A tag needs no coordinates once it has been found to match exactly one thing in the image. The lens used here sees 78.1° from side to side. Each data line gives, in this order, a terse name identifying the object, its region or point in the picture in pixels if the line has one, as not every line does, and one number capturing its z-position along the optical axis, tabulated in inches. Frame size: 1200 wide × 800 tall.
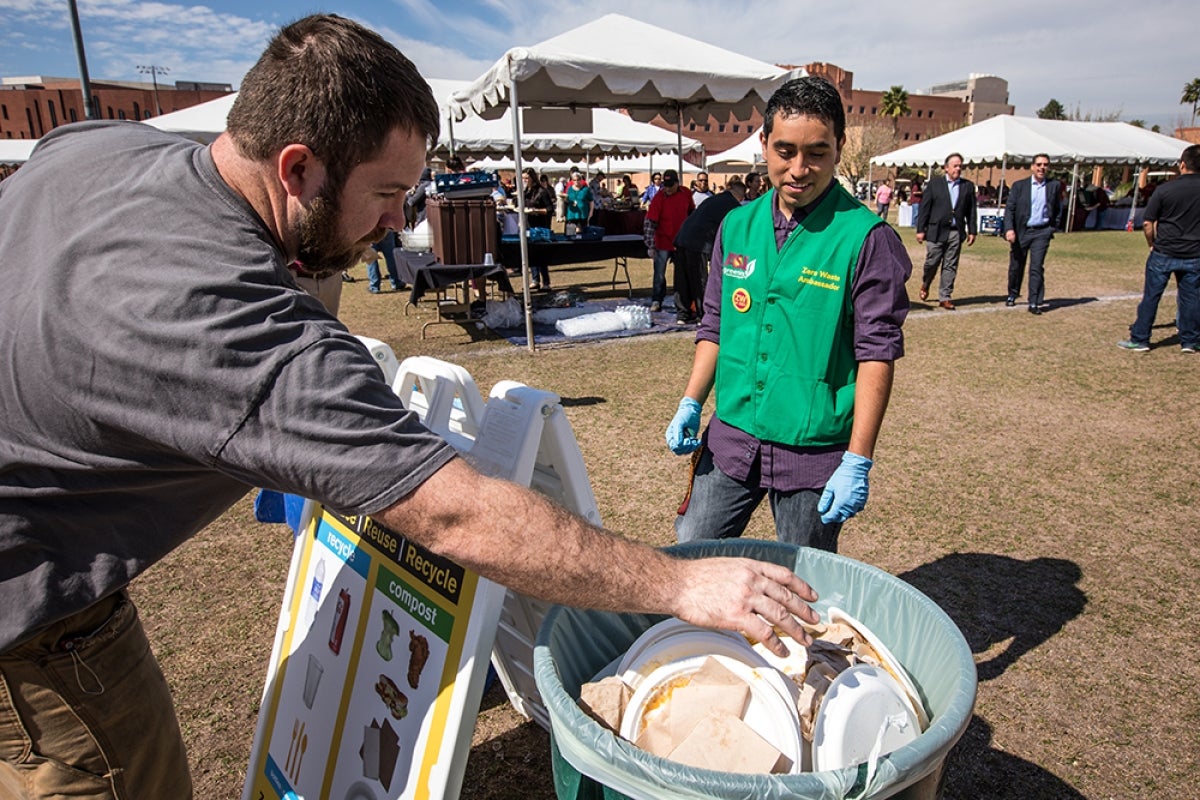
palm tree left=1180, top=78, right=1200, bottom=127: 2587.4
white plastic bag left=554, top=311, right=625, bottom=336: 350.6
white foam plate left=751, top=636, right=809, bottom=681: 55.1
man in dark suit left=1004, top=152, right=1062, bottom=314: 373.0
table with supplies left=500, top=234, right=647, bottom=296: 405.7
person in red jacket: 414.6
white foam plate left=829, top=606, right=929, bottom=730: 53.4
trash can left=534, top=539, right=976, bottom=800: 40.8
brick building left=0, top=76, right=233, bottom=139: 2755.9
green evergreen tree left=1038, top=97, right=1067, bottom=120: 3431.4
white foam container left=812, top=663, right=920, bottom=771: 47.8
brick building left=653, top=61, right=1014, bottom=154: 3383.4
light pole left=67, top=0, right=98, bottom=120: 393.7
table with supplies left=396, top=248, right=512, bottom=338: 331.9
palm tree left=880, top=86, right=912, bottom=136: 2930.6
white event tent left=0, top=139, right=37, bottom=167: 1126.2
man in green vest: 80.2
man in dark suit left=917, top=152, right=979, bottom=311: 388.2
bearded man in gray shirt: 39.5
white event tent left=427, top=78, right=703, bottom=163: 603.2
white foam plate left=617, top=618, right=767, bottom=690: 55.2
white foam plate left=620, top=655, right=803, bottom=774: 49.0
